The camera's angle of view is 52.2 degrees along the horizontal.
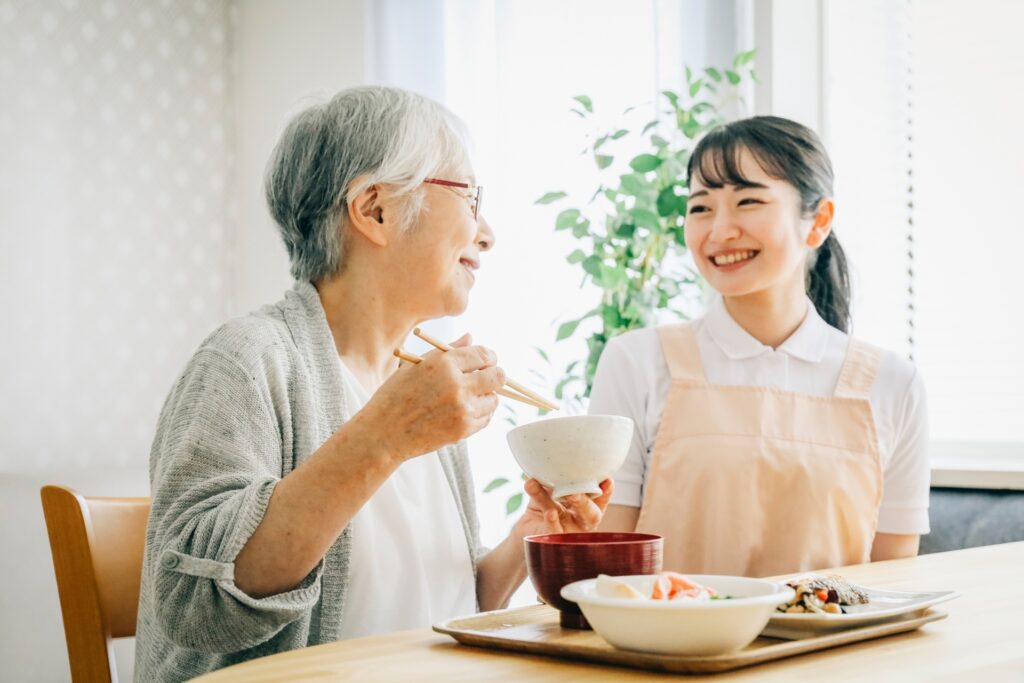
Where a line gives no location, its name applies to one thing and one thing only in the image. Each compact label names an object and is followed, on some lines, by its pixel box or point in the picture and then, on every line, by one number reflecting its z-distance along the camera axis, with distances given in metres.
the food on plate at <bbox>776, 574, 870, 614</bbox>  1.07
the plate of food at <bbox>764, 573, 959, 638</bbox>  1.04
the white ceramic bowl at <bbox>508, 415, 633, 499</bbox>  1.18
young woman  2.00
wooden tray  0.91
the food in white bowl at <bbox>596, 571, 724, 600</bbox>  0.93
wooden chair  1.63
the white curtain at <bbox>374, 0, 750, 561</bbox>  3.27
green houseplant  2.86
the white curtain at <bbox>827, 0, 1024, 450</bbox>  2.94
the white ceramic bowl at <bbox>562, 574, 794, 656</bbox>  0.88
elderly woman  1.20
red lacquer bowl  1.06
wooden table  0.93
